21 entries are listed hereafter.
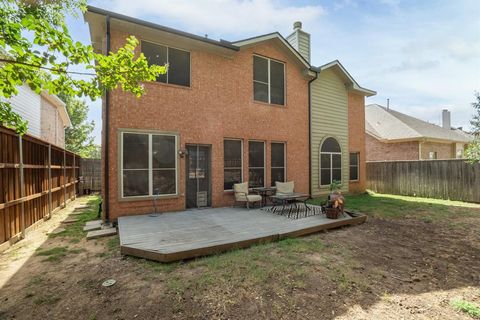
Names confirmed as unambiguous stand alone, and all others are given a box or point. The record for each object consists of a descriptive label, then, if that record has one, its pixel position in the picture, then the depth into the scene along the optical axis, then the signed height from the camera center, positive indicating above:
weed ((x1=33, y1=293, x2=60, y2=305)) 3.12 -1.87
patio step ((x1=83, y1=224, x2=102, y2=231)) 6.45 -1.81
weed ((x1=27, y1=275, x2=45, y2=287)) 3.61 -1.88
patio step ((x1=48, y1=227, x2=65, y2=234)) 6.50 -1.91
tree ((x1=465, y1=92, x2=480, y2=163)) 10.06 +0.90
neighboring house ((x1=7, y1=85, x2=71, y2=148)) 11.68 +3.18
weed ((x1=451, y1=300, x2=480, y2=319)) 2.96 -1.98
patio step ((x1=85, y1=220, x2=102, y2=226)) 6.97 -1.81
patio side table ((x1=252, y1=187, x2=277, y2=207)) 8.90 -1.17
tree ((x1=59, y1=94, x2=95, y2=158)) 27.00 +4.30
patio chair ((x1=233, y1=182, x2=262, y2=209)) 8.13 -1.17
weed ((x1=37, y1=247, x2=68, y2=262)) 4.63 -1.89
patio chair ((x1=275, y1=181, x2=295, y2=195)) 9.15 -1.01
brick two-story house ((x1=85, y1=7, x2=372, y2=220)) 6.86 +1.51
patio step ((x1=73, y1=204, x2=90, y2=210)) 10.00 -1.91
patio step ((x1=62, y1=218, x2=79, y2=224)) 7.62 -1.91
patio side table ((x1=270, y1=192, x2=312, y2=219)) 7.52 -1.41
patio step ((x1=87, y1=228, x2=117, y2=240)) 5.82 -1.79
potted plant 6.84 -1.36
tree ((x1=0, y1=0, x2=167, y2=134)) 2.72 +1.35
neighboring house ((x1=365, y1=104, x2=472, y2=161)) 17.50 +1.73
